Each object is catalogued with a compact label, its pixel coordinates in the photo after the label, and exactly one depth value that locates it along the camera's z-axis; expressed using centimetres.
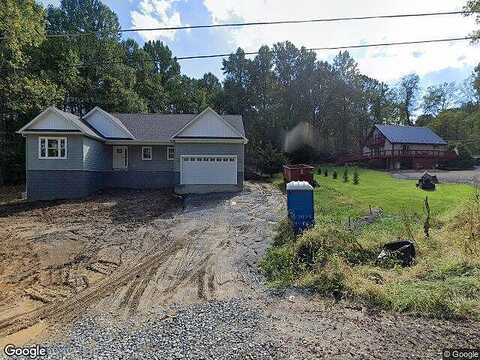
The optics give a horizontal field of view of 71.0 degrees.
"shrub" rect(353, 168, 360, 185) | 2408
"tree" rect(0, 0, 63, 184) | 1381
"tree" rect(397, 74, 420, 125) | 6550
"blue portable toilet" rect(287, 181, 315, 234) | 938
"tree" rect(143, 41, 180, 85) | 4988
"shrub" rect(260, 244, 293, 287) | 693
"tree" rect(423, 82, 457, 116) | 6656
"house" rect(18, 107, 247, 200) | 1922
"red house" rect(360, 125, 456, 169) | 4144
